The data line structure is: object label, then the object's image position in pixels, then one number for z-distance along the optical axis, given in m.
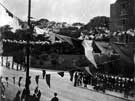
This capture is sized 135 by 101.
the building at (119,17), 17.66
